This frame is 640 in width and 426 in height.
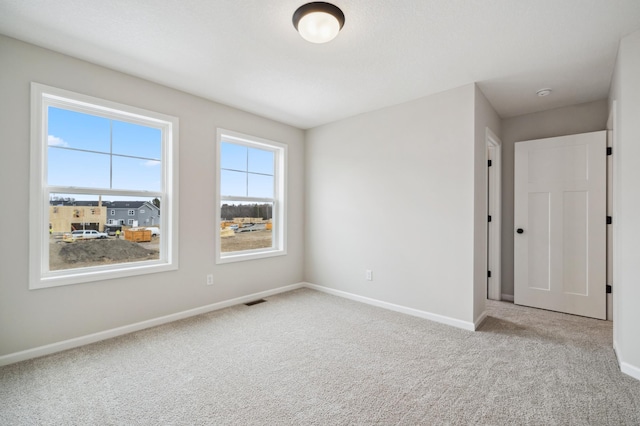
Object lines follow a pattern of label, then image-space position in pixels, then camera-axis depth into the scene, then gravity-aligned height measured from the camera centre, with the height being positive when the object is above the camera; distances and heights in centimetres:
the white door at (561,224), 336 -12
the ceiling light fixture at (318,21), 191 +130
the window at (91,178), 249 +34
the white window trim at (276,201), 397 +19
